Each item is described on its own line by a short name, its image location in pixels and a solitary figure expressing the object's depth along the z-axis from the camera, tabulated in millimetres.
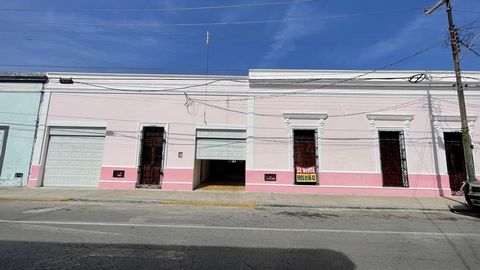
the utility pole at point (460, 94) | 11646
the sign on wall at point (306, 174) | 15445
